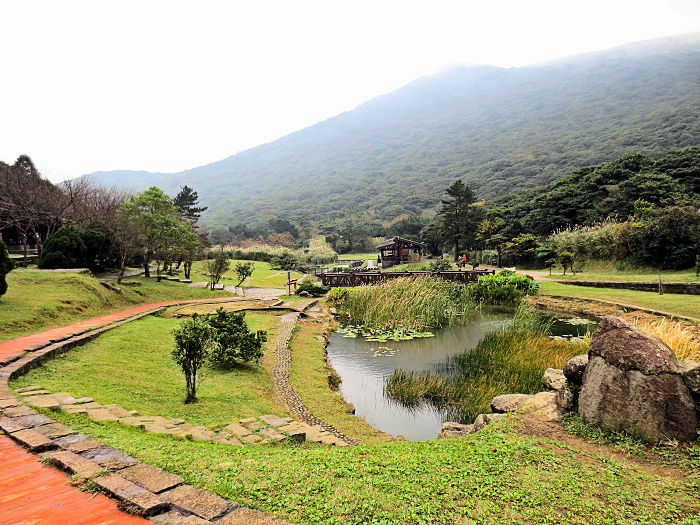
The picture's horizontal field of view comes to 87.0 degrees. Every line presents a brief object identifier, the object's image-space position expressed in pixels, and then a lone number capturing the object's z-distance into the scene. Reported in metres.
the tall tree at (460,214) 39.66
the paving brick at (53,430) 3.69
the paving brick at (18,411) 4.12
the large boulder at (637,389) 3.81
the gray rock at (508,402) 5.42
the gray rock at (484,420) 4.95
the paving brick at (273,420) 5.11
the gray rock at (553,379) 5.73
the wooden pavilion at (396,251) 37.47
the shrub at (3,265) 9.61
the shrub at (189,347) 5.80
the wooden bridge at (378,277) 22.61
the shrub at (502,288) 18.75
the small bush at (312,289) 20.62
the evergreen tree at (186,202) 44.73
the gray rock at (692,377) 3.86
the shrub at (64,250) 15.37
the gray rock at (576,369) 4.86
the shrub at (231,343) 7.98
